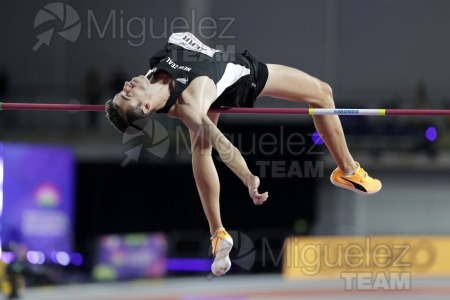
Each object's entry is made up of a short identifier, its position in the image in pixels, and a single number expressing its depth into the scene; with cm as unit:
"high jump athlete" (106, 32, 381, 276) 1251
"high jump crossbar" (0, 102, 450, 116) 1342
